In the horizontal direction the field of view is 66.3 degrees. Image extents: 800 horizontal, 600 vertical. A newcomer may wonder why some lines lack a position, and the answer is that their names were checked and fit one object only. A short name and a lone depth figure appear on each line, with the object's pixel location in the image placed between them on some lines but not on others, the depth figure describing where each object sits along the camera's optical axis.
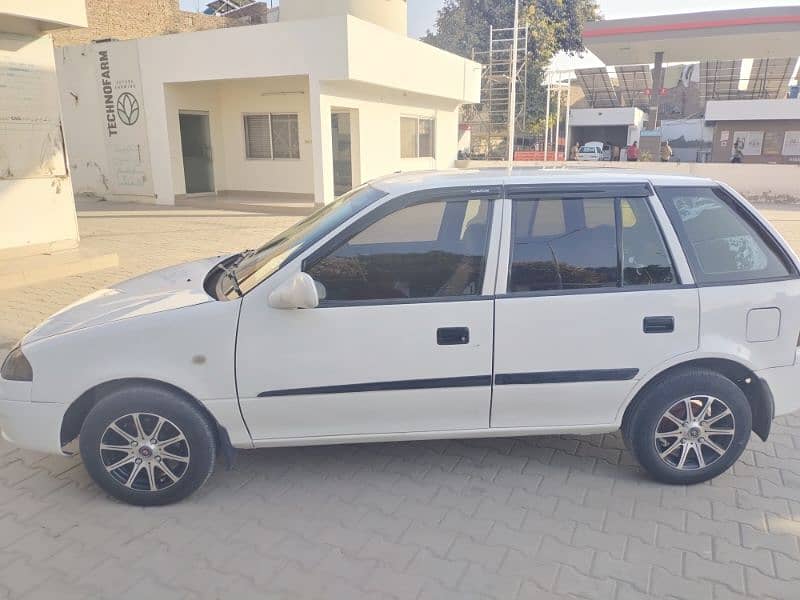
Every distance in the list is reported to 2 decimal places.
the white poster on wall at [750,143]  31.77
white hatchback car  3.12
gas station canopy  19.34
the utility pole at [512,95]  20.12
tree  36.53
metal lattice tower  27.83
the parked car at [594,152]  34.62
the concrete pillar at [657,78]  23.59
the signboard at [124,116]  15.95
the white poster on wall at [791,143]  30.58
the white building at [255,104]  14.37
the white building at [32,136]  8.20
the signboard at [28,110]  8.27
